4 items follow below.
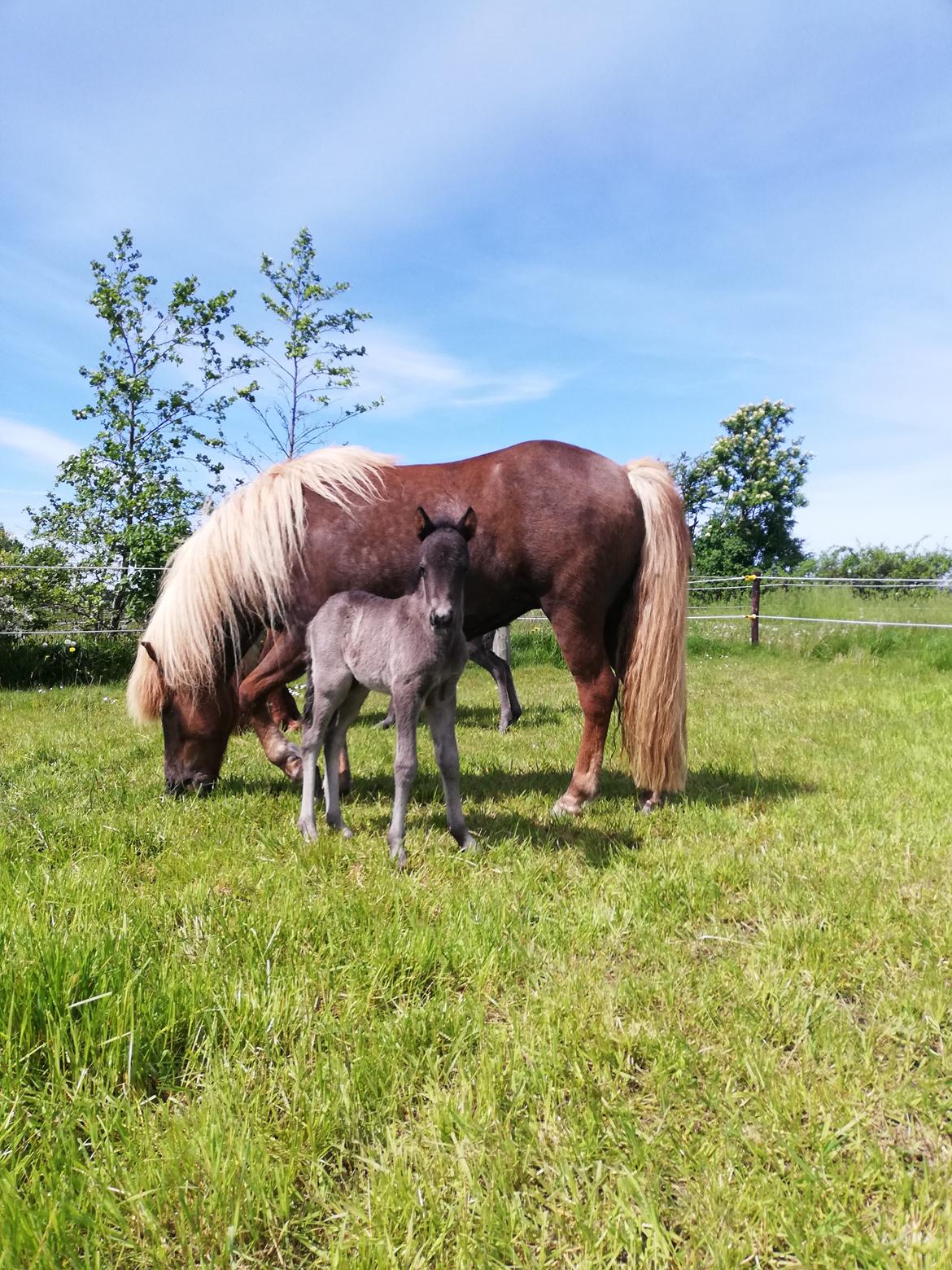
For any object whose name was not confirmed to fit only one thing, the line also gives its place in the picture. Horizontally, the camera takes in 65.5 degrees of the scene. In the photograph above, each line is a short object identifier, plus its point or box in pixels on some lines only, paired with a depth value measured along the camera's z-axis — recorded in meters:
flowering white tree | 51.84
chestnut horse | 4.50
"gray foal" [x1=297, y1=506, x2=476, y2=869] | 3.26
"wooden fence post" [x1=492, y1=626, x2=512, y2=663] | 11.50
